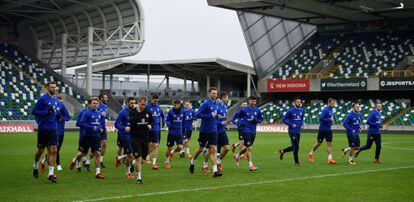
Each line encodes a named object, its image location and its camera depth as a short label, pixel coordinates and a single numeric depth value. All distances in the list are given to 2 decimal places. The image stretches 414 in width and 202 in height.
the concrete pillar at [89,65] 59.97
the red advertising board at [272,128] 57.94
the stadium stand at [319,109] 61.12
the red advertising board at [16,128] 50.06
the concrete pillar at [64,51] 63.81
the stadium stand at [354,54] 64.50
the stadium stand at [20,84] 56.00
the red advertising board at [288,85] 65.69
